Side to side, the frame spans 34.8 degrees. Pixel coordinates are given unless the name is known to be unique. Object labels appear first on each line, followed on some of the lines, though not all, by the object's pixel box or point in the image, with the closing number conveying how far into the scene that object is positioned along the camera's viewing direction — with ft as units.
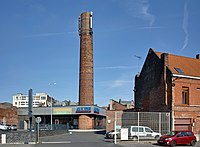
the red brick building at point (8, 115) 238.15
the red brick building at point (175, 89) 121.70
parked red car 92.27
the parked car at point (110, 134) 124.47
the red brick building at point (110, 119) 149.61
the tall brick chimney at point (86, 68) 223.51
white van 106.63
